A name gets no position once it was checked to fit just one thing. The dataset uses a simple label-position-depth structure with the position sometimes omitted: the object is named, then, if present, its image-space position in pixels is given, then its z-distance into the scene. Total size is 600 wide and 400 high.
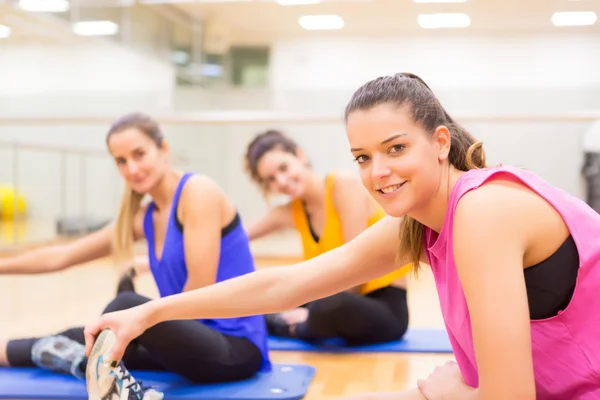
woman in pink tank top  0.90
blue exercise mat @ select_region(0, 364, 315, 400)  1.77
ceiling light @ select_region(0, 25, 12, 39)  5.82
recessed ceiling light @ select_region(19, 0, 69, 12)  5.22
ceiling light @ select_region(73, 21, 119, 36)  6.14
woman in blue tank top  1.81
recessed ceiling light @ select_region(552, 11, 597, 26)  7.87
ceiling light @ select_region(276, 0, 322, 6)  7.79
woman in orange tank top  2.38
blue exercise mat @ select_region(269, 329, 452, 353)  2.40
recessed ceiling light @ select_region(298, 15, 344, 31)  8.32
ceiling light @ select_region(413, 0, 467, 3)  7.66
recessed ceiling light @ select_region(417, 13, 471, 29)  8.09
